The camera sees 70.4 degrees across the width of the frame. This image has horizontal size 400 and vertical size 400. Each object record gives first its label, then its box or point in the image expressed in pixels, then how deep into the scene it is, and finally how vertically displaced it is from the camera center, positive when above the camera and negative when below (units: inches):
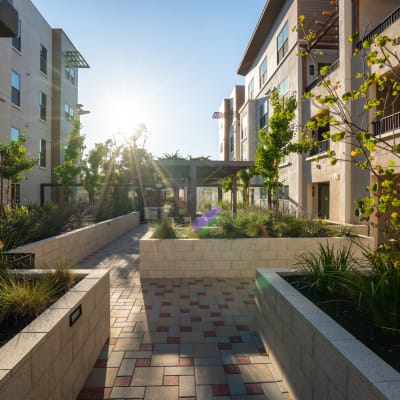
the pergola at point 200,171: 434.0 +60.1
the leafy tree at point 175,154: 831.9 +144.6
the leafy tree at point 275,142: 351.9 +75.2
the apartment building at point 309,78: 426.9 +256.5
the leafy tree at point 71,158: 483.5 +77.3
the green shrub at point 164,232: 260.2 -28.2
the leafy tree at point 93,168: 582.6 +68.3
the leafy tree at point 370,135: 92.3 +21.7
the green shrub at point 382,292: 89.3 -30.7
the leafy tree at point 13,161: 393.7 +55.5
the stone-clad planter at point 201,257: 246.8 -48.5
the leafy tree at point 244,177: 659.4 +58.9
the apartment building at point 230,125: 1087.0 +333.3
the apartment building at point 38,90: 510.3 +244.5
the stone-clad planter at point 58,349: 68.2 -44.0
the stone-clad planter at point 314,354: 62.1 -41.5
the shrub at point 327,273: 124.5 -33.8
